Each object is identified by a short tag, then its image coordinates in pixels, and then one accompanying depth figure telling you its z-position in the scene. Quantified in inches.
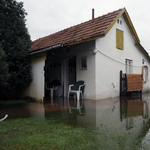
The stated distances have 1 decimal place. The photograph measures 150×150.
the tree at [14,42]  323.3
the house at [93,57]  346.5
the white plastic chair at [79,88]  346.0
